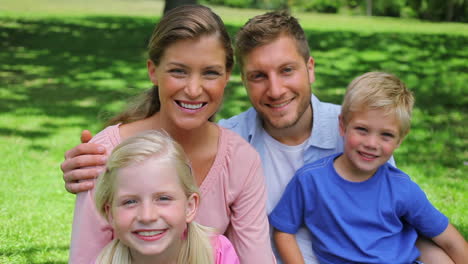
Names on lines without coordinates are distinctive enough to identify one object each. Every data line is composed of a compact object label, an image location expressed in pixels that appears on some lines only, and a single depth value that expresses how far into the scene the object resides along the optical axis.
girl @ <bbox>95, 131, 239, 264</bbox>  2.18
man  3.04
